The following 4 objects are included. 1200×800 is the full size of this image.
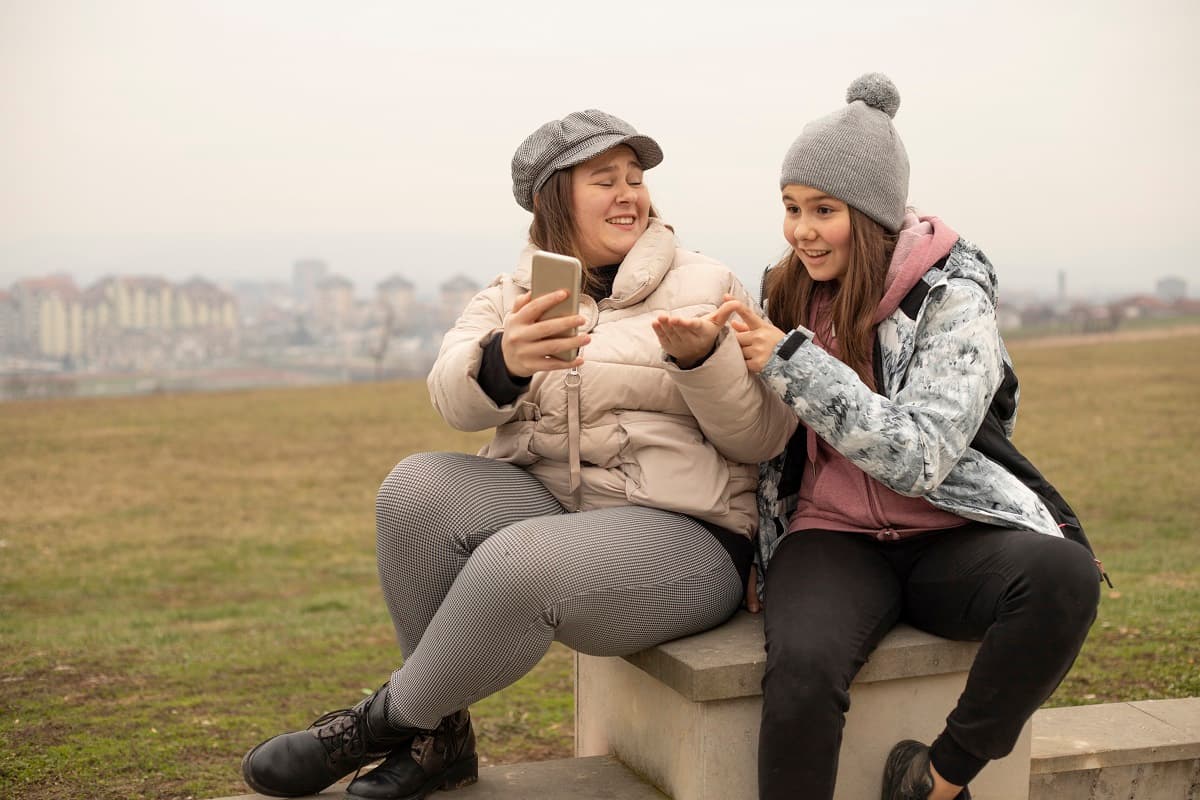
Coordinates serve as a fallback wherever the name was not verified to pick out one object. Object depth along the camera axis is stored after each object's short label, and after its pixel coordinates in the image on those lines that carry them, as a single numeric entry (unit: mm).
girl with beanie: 2514
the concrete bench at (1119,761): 3422
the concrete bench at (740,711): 2650
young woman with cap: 2621
